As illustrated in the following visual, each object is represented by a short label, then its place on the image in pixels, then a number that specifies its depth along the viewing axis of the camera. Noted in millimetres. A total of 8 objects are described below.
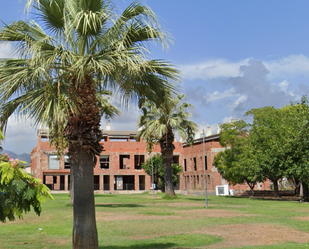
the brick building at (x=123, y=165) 65500
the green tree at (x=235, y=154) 42406
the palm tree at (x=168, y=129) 37406
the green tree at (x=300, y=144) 34094
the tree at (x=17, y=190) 7258
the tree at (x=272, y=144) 35844
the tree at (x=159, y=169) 61188
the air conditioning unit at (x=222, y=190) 52375
